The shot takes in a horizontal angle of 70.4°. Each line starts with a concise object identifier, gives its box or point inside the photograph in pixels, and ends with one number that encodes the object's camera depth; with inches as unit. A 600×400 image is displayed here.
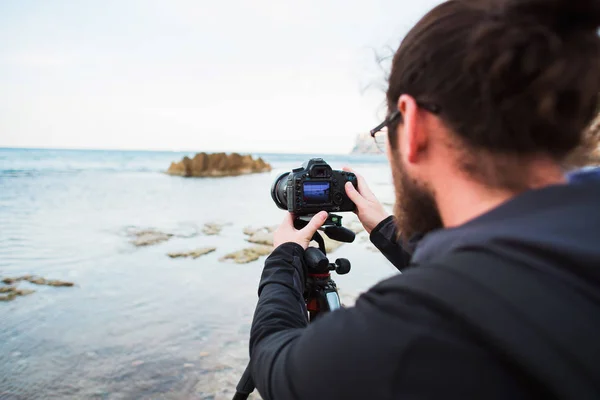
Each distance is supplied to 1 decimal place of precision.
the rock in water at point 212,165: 1015.0
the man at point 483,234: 23.4
